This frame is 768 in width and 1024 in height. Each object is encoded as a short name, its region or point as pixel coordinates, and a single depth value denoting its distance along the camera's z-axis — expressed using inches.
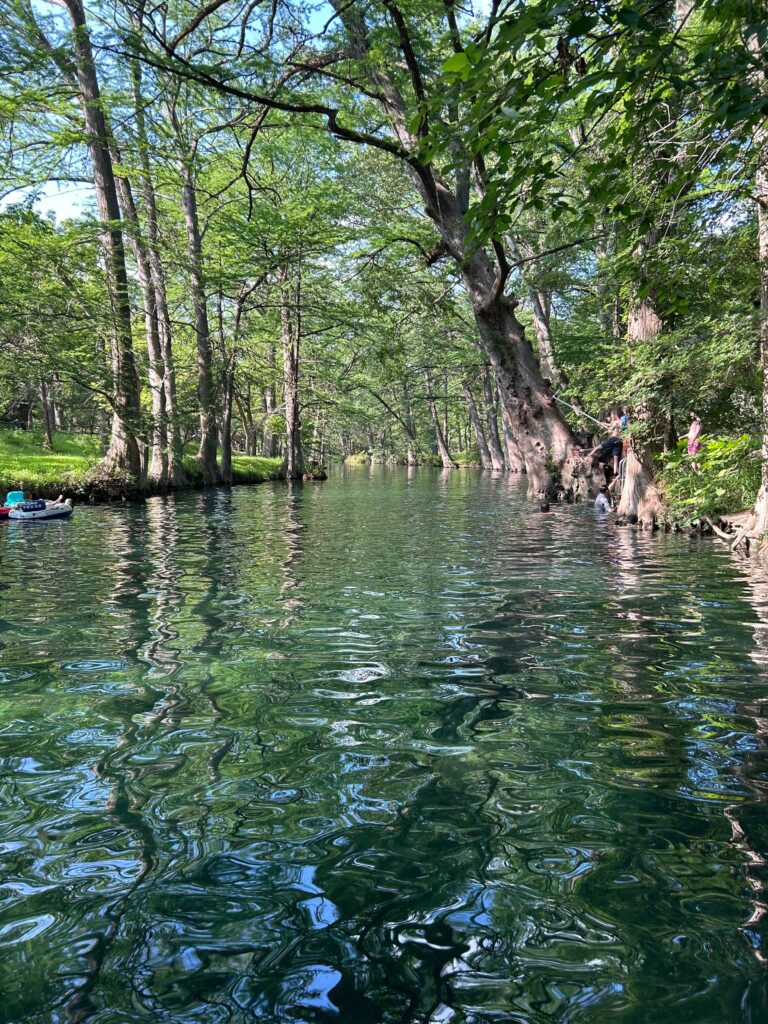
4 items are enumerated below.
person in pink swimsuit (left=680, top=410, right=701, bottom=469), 439.8
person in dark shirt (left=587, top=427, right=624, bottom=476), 695.5
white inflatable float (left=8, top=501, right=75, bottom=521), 518.3
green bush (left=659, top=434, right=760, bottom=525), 362.6
